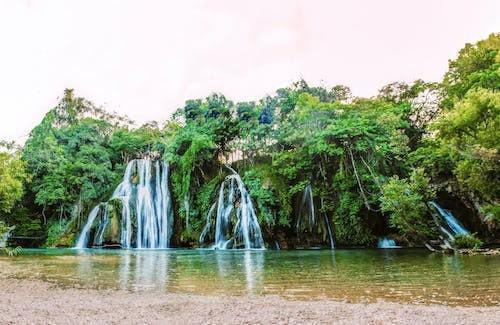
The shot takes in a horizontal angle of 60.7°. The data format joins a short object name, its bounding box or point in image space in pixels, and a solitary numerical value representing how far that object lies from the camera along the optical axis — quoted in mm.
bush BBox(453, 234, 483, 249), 19781
